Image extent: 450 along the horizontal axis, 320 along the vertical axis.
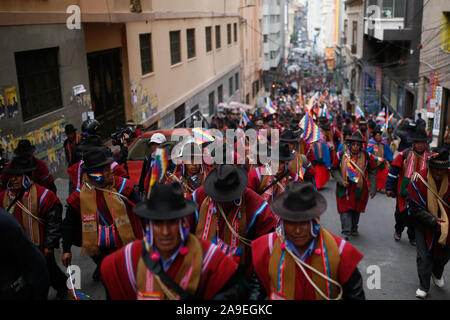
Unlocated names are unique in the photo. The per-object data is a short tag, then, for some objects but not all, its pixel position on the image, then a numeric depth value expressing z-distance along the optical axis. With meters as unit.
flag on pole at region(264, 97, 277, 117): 18.20
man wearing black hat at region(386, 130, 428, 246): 6.91
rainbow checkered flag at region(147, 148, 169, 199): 3.17
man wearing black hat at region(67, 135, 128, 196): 5.90
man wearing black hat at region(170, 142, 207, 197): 5.86
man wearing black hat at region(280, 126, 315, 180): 6.98
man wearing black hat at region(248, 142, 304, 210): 5.74
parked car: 9.03
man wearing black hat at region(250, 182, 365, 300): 3.27
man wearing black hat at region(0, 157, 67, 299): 5.16
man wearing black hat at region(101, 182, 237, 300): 3.01
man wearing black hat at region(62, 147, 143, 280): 4.99
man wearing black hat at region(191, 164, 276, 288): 4.12
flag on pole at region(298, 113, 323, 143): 9.82
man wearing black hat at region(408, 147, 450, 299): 5.59
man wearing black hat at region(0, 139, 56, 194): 6.23
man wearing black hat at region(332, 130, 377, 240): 8.30
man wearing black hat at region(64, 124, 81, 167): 8.15
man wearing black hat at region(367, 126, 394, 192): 10.61
